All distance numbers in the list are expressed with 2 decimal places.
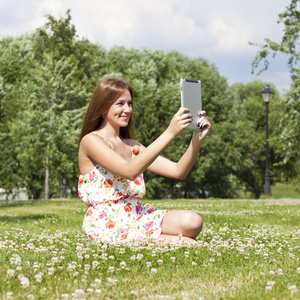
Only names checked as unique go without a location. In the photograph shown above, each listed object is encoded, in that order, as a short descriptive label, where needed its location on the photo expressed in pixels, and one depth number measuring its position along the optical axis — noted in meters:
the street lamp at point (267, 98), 29.67
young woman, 6.02
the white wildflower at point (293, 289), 3.55
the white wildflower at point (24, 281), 3.66
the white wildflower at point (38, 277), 3.89
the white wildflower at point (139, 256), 4.90
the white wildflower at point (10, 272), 3.98
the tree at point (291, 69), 26.64
